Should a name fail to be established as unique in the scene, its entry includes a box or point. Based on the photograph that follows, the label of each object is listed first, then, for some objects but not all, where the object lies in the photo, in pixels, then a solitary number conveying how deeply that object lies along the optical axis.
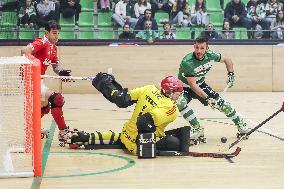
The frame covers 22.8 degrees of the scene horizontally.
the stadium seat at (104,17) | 19.50
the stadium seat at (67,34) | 18.53
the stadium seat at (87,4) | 19.80
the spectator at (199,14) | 19.33
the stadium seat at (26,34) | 18.09
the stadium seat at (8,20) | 18.44
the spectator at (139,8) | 19.16
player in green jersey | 10.27
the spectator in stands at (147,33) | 18.47
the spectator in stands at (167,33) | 18.67
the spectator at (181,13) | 19.28
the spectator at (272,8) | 19.69
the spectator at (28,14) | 18.44
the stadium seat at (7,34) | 18.03
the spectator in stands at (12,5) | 18.62
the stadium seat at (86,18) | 19.53
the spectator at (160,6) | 19.64
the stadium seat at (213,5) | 20.52
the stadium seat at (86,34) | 18.50
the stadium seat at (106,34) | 18.56
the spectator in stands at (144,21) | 18.69
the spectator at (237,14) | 19.64
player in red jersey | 9.69
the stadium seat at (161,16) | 19.66
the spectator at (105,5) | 19.44
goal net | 7.32
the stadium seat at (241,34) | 18.83
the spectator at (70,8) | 19.09
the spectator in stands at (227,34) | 18.88
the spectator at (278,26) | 19.06
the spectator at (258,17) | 19.12
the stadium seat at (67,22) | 19.23
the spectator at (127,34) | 18.62
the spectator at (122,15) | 19.00
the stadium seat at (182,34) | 18.89
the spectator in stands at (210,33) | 18.84
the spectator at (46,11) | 18.62
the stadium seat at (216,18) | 20.19
